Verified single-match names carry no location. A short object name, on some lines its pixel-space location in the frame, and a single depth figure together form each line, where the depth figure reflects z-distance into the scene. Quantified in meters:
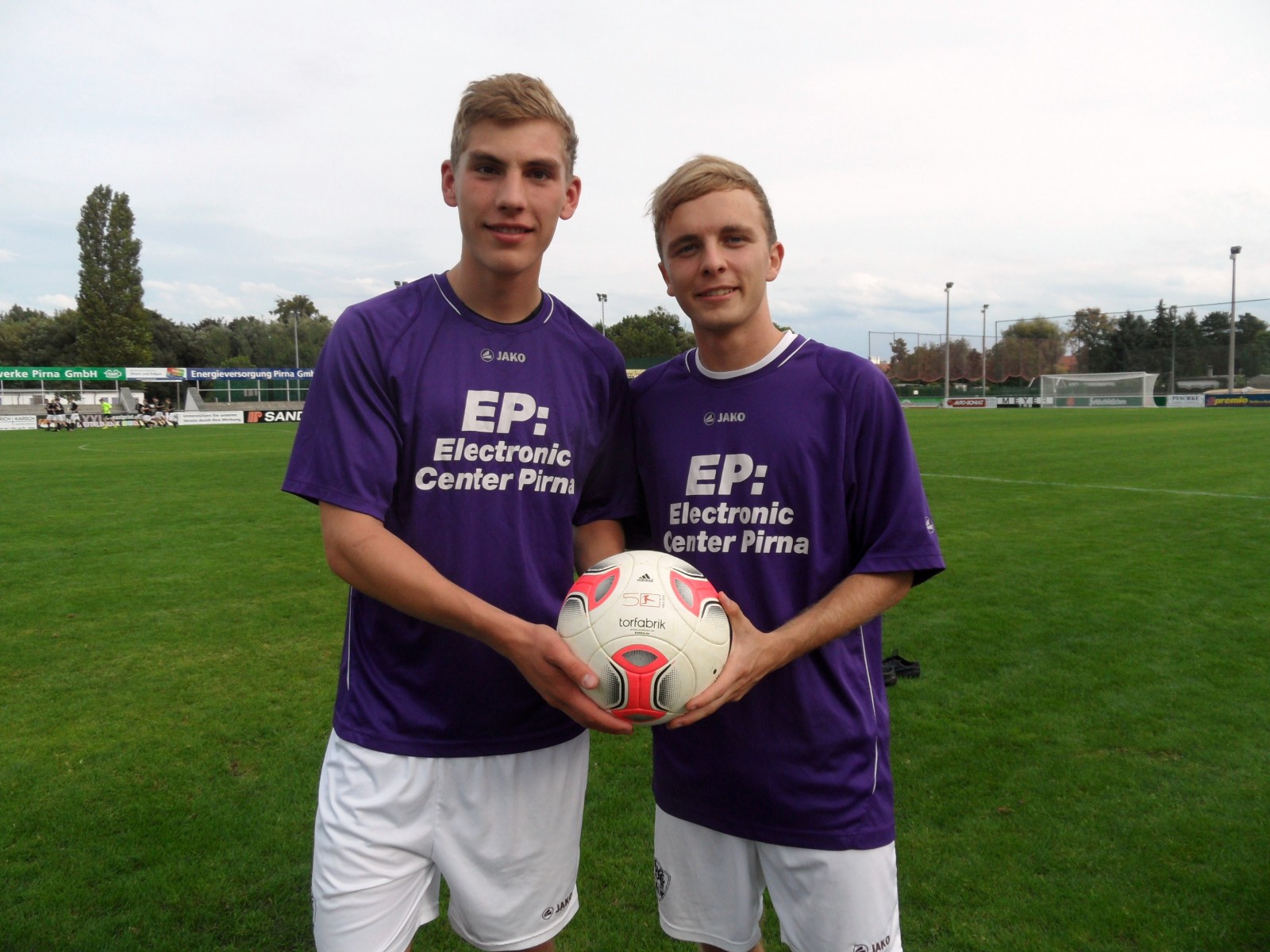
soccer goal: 49.88
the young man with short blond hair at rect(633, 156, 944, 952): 2.17
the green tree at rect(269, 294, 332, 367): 86.10
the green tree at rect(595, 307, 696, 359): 76.56
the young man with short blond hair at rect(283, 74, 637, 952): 2.06
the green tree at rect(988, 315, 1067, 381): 57.91
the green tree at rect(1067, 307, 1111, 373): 55.56
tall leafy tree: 57.69
